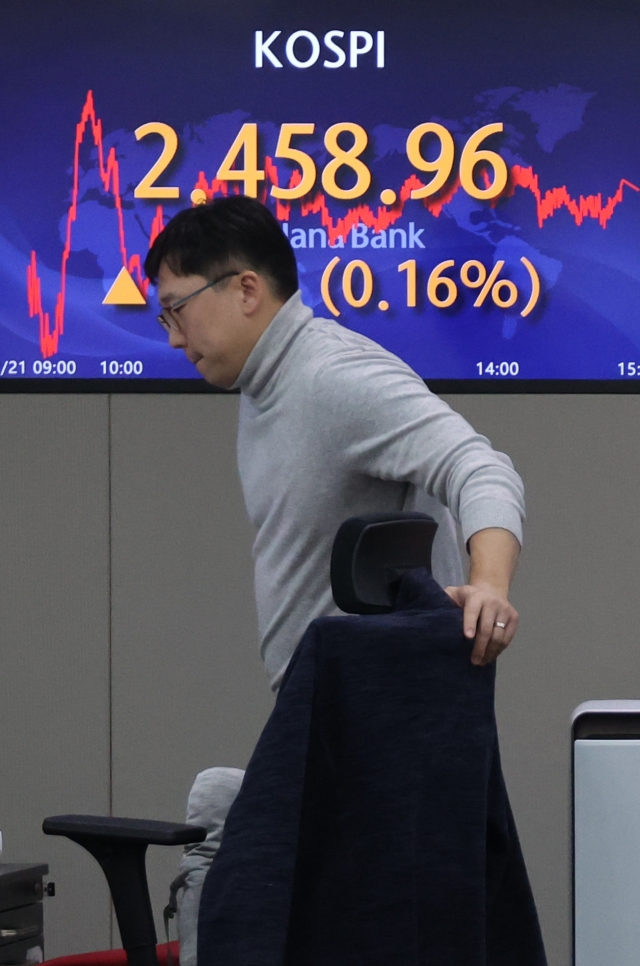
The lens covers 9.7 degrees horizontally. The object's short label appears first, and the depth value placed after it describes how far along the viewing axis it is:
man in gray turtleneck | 4.32
